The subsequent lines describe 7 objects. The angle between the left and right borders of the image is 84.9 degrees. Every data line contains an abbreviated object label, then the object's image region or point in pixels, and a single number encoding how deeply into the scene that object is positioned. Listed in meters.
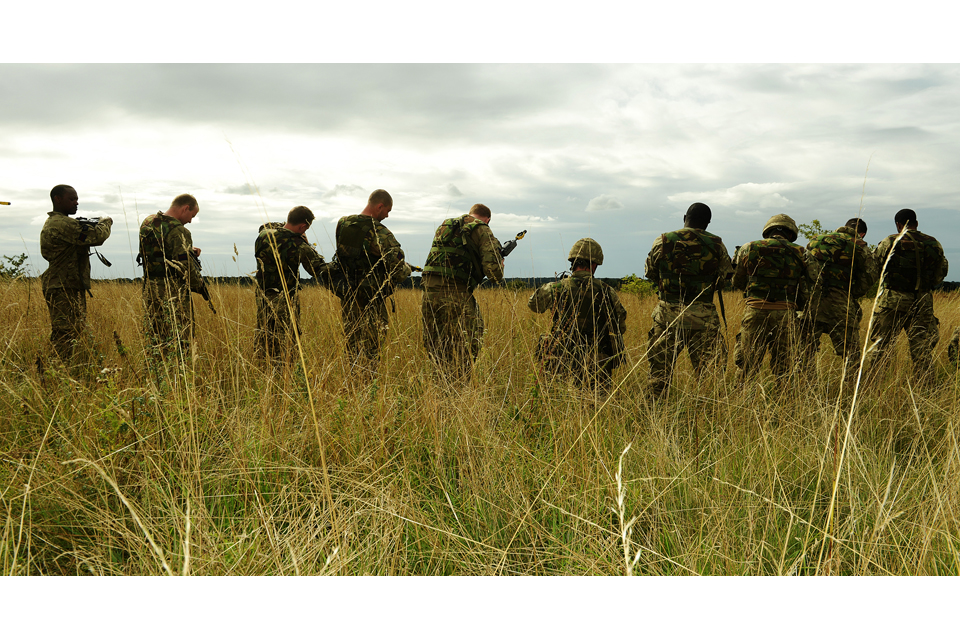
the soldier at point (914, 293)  4.87
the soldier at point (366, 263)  4.58
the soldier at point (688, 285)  4.23
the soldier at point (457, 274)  4.48
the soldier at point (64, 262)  4.92
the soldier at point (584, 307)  3.89
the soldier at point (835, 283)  5.04
